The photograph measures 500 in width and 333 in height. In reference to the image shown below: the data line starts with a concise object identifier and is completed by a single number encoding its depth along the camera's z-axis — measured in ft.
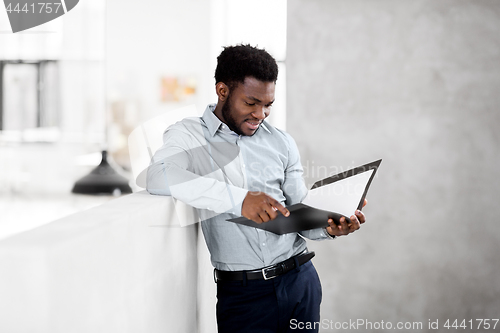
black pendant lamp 15.94
